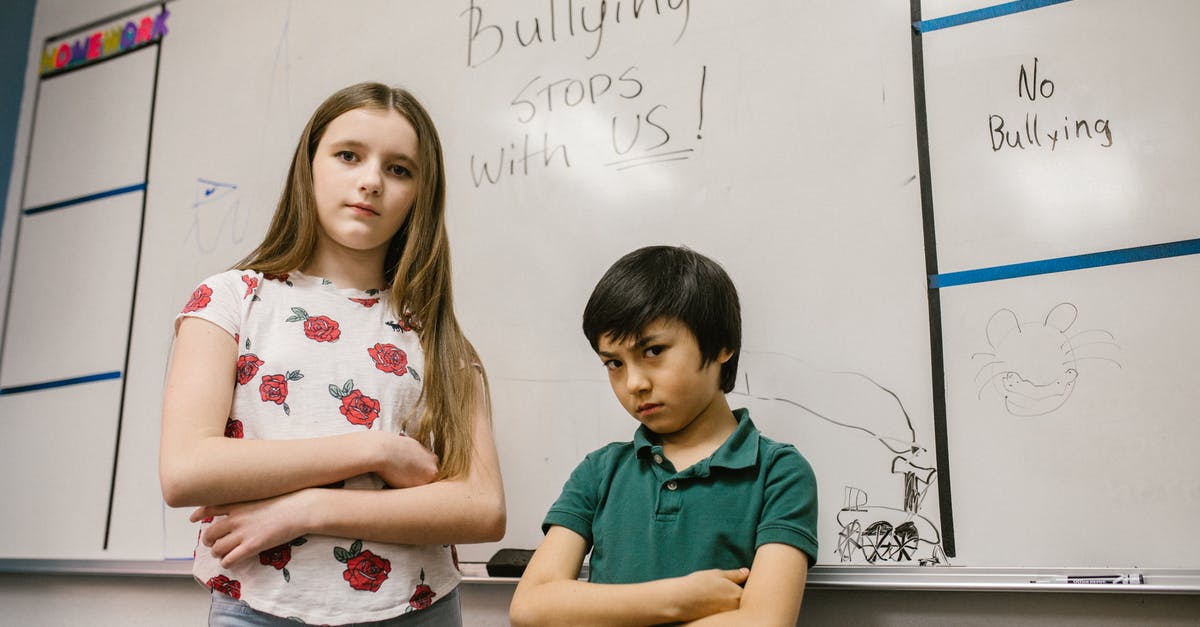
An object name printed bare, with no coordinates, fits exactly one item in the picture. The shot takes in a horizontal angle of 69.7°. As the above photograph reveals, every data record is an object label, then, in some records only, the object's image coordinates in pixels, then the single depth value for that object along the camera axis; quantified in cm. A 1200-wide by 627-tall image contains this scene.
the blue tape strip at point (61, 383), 190
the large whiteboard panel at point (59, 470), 184
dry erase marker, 104
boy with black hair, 87
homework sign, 209
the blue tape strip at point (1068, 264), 110
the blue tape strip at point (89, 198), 199
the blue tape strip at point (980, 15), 123
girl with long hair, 93
